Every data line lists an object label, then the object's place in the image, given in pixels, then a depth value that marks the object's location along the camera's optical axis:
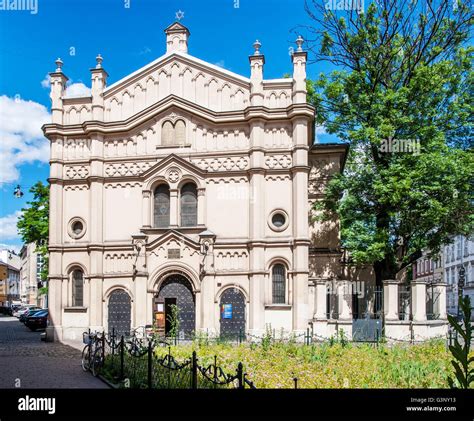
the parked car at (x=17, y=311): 56.17
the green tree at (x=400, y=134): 22.06
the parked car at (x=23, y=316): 34.72
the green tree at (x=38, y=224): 32.00
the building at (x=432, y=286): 21.53
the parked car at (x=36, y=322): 32.41
